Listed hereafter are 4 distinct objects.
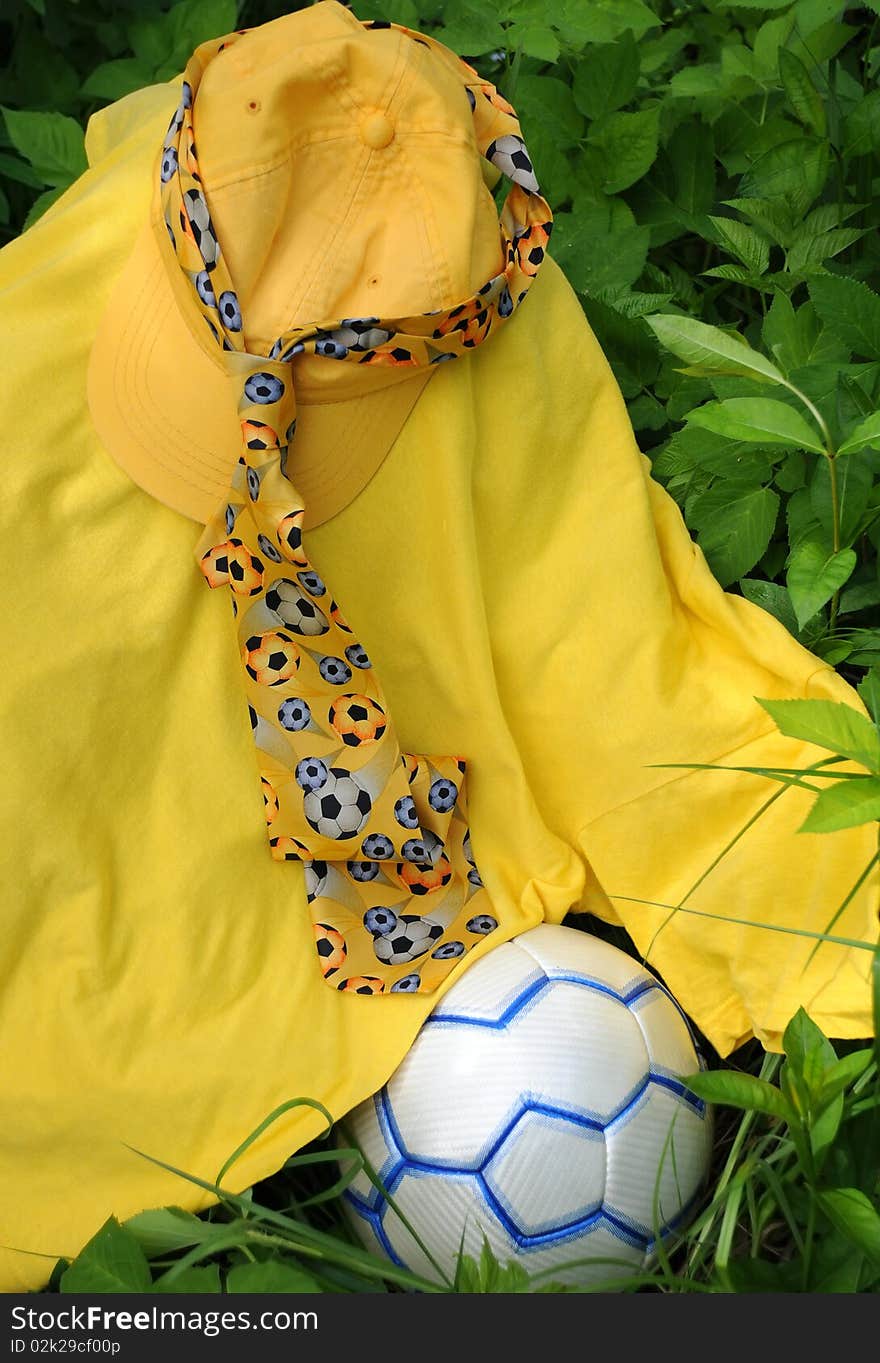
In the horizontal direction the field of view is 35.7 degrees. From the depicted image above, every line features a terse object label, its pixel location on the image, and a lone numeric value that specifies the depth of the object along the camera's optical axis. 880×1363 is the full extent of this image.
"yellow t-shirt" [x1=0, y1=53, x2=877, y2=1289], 1.30
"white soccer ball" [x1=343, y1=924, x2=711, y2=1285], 1.29
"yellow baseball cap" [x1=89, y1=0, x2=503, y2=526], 1.21
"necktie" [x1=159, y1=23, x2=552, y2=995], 1.23
